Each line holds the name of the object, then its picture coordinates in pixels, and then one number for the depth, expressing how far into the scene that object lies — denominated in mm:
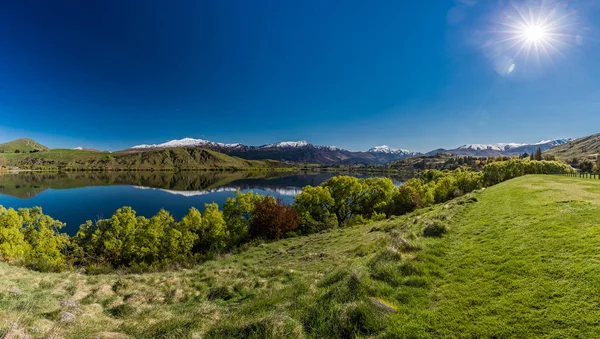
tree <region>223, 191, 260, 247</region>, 42750
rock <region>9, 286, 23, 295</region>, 10648
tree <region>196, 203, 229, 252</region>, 39759
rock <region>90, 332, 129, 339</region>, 6621
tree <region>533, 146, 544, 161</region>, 122619
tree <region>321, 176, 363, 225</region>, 58625
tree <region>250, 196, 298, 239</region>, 43156
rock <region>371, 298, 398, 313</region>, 6941
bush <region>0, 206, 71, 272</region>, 26117
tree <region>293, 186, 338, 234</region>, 47438
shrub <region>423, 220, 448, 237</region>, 14014
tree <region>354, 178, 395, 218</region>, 58675
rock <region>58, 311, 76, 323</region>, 8051
